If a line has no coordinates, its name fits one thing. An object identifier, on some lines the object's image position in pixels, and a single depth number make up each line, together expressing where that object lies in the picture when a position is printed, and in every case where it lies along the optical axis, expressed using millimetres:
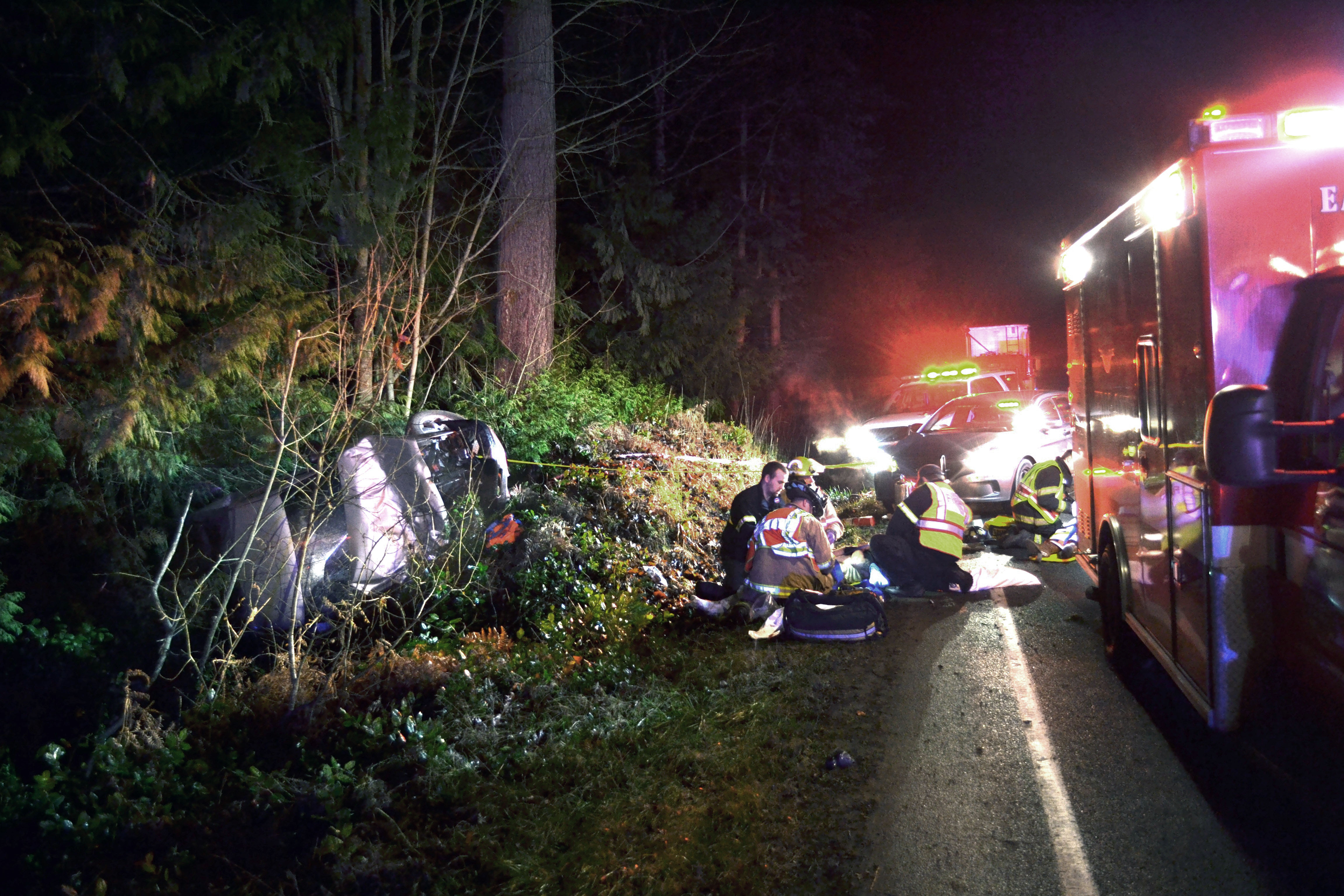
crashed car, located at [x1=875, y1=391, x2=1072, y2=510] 11469
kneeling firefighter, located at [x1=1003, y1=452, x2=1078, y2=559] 9711
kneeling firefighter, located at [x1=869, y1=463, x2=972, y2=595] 7809
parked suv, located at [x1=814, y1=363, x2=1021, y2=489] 13883
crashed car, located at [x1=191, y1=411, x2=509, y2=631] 5496
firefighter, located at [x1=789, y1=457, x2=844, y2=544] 8609
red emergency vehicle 3555
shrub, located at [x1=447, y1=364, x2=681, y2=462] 10898
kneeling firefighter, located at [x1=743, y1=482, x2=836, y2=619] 7105
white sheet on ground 8008
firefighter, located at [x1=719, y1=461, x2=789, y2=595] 8078
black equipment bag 6566
